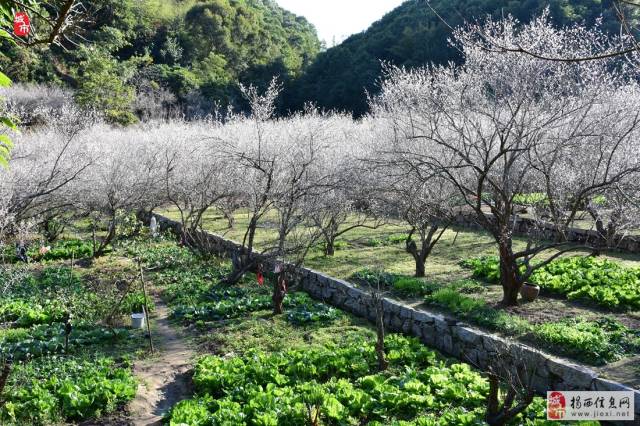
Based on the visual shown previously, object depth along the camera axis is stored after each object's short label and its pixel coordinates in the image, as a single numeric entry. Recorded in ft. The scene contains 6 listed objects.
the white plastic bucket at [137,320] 31.27
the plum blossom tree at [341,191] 38.47
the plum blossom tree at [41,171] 43.78
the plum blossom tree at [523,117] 26.84
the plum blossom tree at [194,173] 50.95
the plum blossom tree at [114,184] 50.80
